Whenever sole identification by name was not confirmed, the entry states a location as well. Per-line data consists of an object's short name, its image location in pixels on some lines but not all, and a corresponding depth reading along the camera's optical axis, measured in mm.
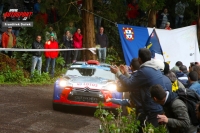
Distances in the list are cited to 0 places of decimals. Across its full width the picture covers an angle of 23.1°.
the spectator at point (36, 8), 23756
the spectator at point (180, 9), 27297
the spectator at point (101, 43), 23719
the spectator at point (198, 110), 5811
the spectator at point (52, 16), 23922
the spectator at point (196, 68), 11051
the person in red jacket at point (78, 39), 22969
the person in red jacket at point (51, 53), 21828
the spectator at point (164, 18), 26844
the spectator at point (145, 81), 7406
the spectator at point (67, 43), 23164
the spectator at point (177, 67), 13000
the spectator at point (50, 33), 22719
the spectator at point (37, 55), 21344
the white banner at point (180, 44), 21359
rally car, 14062
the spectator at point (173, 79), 8684
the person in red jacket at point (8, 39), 21375
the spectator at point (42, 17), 22109
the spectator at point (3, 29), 22641
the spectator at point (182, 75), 12204
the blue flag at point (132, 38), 21922
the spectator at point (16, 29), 23234
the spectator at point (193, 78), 10385
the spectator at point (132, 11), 26062
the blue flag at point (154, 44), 19969
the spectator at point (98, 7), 23688
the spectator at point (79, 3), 22219
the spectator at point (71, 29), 23562
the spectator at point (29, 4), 24192
